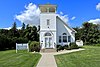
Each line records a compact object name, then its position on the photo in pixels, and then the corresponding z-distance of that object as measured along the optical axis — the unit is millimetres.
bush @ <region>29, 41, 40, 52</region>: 11083
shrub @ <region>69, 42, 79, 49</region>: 11623
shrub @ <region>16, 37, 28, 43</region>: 16683
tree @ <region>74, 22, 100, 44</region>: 21815
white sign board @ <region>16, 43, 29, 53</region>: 11677
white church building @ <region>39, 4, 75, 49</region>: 11755
